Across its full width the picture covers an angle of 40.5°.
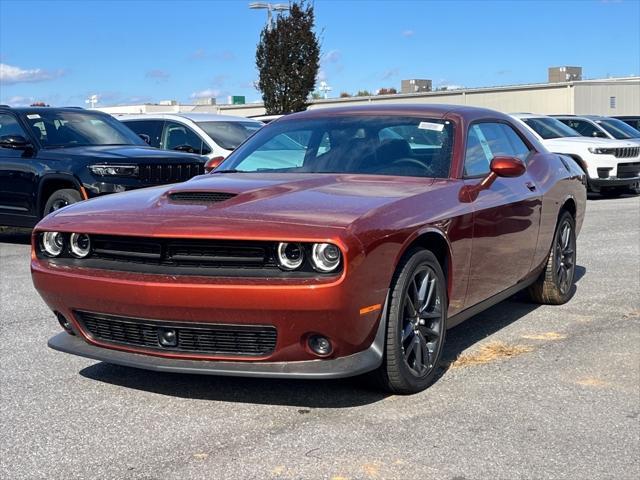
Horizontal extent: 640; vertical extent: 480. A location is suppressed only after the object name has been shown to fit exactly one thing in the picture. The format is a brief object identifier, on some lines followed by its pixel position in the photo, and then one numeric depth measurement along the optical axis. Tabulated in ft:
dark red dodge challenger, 12.80
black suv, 31.96
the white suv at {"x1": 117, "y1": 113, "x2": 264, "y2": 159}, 41.73
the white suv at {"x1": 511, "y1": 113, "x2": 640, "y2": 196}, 53.88
